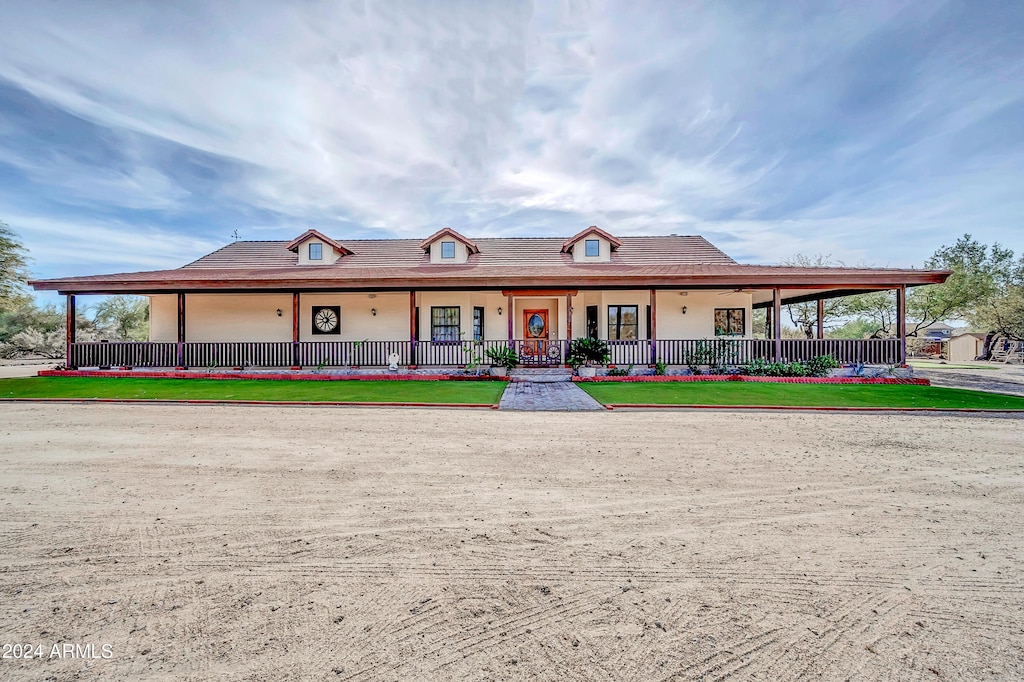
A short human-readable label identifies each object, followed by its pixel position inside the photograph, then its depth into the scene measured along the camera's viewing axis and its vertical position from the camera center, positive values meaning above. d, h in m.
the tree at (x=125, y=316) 30.47 +2.06
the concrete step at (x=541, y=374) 13.13 -1.17
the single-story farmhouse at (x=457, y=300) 13.60 +1.65
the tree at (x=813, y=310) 30.16 +2.21
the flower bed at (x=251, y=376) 13.21 -1.18
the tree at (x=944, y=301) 32.12 +2.98
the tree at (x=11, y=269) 25.97 +4.81
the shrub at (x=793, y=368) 13.19 -1.00
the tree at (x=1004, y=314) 28.59 +1.70
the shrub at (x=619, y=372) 13.25 -1.11
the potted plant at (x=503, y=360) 13.58 -0.72
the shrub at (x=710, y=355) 13.79 -0.57
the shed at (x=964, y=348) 30.12 -0.80
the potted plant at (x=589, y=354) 13.62 -0.51
